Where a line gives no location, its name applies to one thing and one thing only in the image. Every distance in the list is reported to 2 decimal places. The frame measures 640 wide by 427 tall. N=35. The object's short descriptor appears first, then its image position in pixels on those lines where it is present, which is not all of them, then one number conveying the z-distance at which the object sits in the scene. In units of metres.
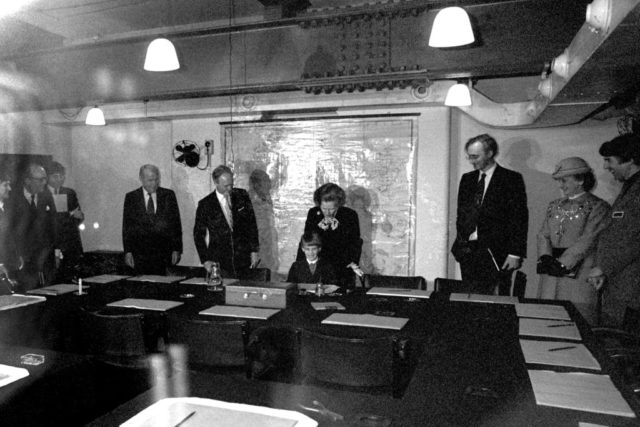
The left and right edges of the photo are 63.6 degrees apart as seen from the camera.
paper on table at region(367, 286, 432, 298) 2.97
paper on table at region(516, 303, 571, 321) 2.45
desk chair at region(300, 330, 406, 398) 1.88
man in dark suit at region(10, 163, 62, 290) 4.54
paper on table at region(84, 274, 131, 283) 3.36
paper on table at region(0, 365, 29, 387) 1.54
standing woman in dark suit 3.78
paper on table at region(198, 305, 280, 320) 2.47
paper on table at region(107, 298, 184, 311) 2.60
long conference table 1.32
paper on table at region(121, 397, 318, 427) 1.18
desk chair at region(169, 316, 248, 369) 2.18
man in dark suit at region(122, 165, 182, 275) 4.57
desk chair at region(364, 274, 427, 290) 3.43
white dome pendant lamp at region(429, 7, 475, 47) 2.39
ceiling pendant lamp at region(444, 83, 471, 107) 3.79
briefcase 2.68
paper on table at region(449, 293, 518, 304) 2.79
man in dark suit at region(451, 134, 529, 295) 3.97
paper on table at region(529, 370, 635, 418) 1.37
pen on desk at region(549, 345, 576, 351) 1.90
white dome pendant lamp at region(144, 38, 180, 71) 2.96
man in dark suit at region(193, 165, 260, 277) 4.23
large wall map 4.91
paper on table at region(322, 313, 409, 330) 2.31
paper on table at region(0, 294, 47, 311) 2.64
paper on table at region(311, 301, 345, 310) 2.65
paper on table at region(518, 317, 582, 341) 2.09
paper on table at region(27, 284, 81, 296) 2.98
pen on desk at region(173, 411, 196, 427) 1.18
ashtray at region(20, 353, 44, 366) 1.70
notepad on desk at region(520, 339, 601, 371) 1.74
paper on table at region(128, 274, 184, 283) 3.41
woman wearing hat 3.51
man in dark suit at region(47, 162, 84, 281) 5.03
